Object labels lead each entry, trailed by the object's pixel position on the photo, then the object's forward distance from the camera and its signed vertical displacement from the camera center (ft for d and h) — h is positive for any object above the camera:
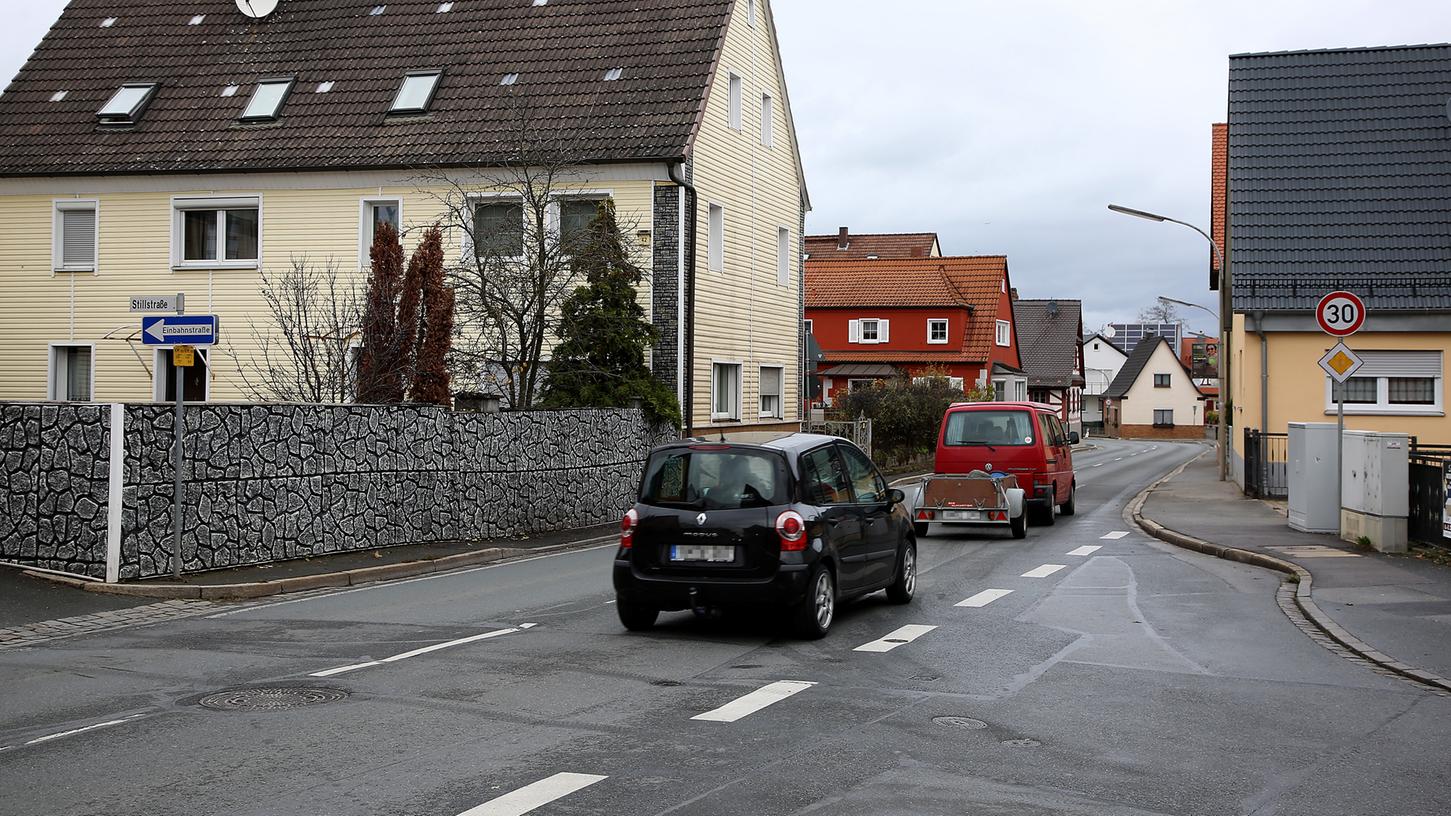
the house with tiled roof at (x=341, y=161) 90.74 +17.31
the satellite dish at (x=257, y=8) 106.42 +31.60
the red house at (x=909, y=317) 213.66 +15.71
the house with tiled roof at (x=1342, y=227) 90.79 +13.42
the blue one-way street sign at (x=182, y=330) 46.32 +2.83
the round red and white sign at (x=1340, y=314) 59.57 +4.53
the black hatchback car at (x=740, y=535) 35.47 -3.17
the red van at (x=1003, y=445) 74.28 -1.54
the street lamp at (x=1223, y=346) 114.83 +6.31
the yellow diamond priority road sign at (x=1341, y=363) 60.08 +2.44
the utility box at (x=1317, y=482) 63.46 -2.99
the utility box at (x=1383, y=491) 55.21 -3.00
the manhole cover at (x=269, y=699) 27.45 -5.86
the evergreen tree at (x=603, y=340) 81.35 +4.52
